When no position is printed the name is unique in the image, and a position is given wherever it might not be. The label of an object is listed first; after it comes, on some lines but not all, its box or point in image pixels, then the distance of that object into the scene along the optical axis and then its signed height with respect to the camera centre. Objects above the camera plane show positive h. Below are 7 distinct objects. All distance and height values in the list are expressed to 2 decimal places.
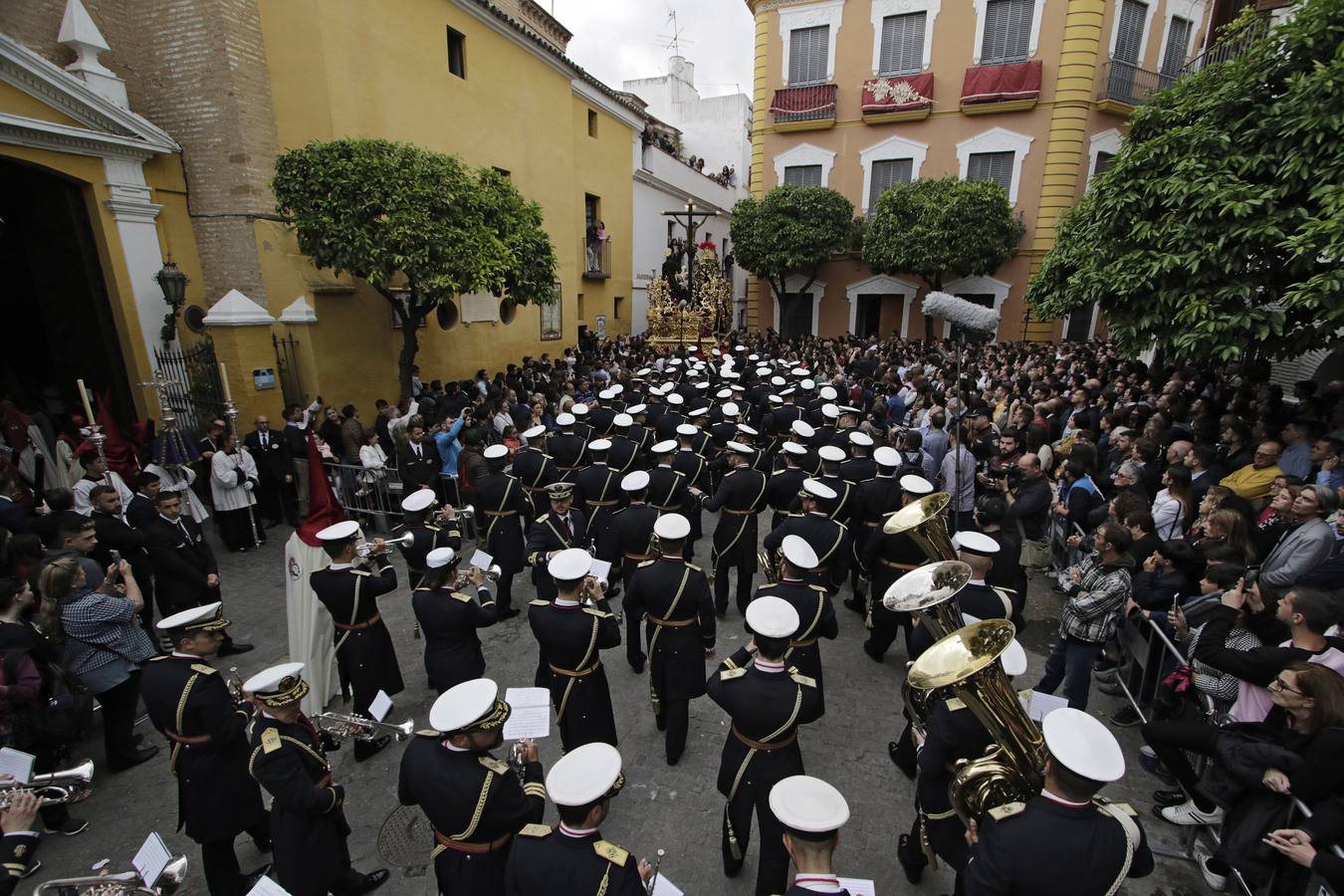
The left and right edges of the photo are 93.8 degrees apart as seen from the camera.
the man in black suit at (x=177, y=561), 5.83 -2.53
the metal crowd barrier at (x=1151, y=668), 4.04 -2.96
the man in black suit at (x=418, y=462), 8.98 -2.49
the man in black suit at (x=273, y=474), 9.23 -2.72
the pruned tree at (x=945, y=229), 21.34 +1.88
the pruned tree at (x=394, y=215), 10.26 +1.14
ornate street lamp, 10.02 +0.02
